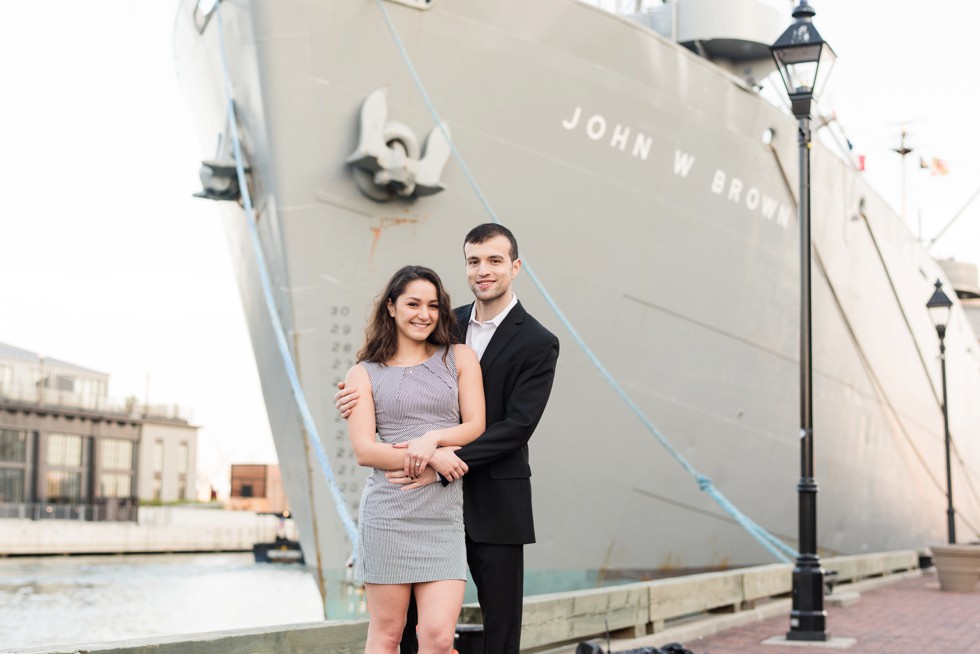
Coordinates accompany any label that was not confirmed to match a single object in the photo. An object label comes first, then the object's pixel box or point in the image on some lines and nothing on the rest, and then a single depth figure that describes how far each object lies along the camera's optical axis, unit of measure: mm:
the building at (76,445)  57938
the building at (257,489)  79188
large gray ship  8516
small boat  52812
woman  2844
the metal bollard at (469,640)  3252
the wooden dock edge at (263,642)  3477
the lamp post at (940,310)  14695
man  3000
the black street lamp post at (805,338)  7527
